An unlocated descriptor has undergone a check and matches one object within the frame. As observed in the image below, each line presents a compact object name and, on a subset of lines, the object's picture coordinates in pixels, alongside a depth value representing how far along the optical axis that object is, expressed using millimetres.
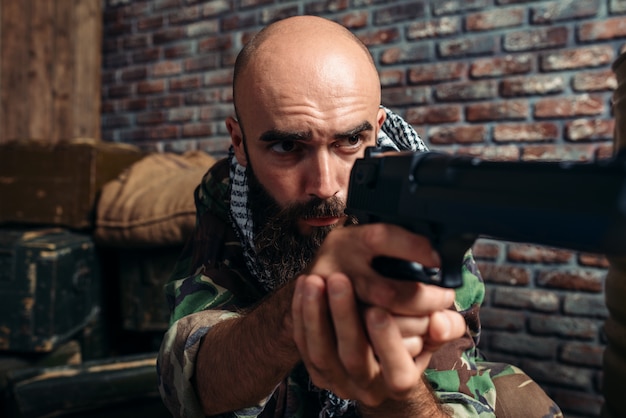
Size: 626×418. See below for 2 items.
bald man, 544
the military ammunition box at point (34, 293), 1679
